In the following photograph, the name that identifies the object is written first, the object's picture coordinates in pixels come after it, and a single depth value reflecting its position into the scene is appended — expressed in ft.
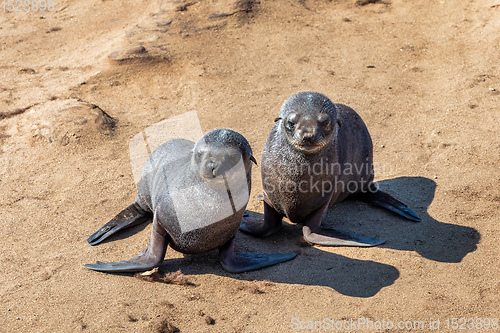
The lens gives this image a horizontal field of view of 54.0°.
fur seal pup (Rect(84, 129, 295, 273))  13.05
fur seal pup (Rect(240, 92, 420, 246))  14.37
